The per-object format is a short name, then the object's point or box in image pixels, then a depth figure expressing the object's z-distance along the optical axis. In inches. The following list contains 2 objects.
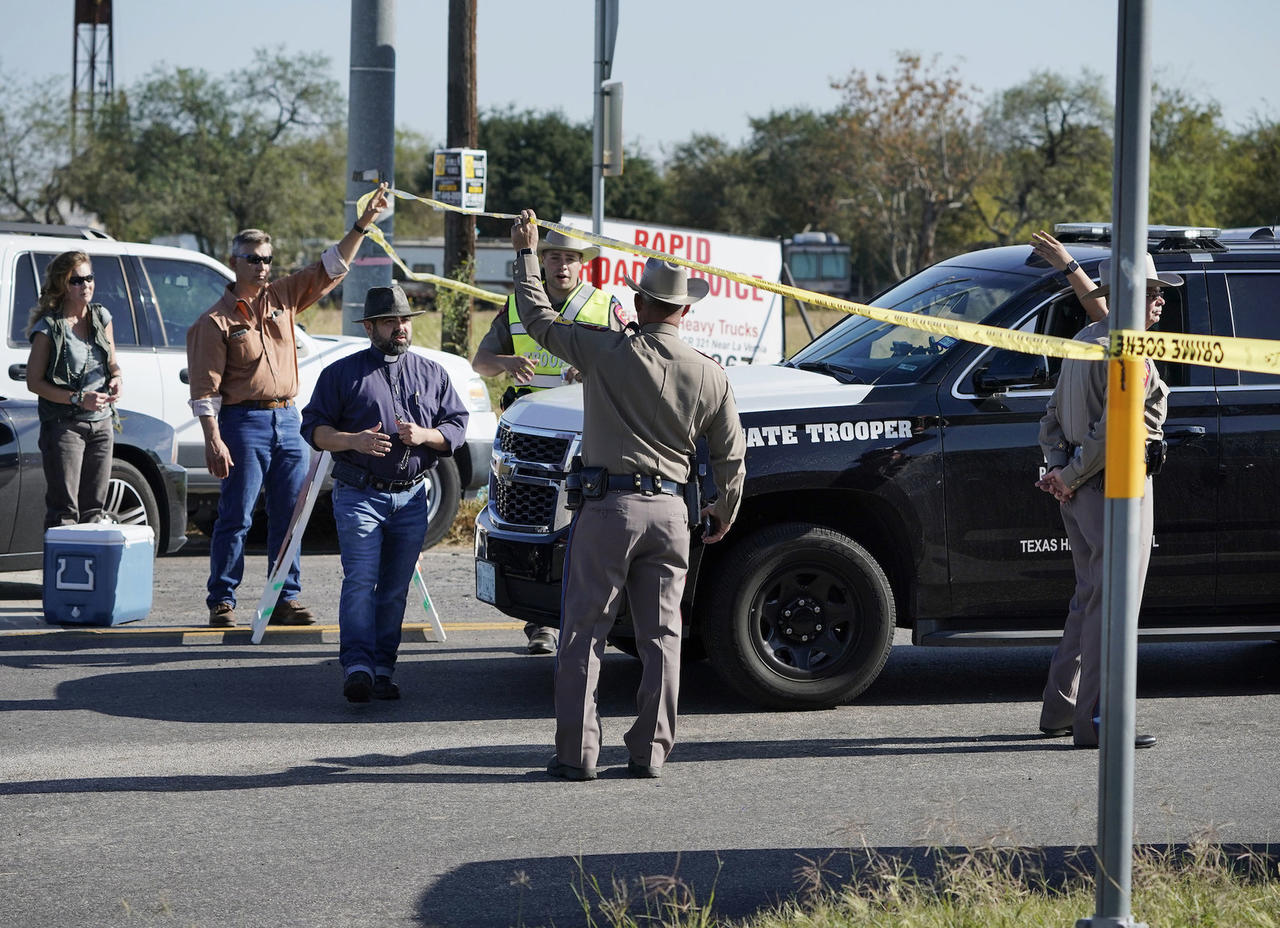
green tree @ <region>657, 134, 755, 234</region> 3442.4
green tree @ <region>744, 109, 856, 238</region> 3201.3
